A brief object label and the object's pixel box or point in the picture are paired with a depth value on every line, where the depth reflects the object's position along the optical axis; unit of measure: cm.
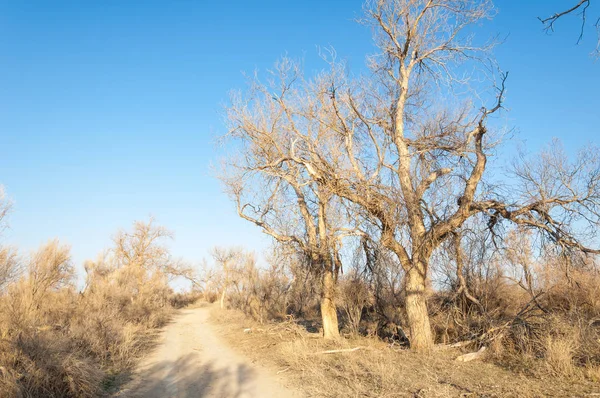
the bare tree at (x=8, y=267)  1392
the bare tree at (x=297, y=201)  1239
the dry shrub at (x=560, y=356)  673
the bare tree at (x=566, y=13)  412
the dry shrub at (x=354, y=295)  1319
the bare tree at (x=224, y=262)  3964
